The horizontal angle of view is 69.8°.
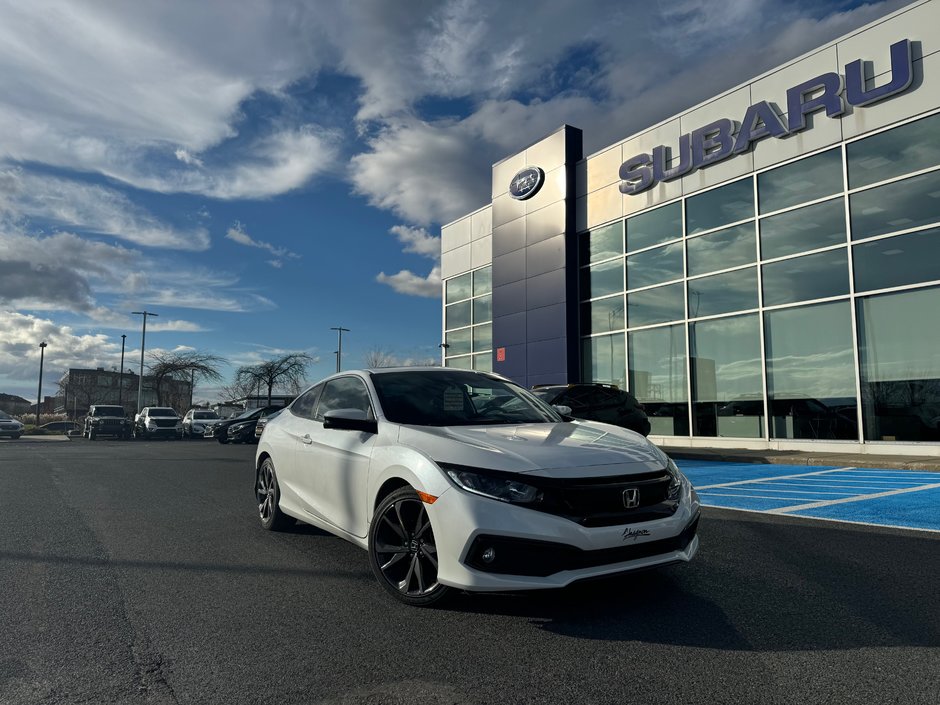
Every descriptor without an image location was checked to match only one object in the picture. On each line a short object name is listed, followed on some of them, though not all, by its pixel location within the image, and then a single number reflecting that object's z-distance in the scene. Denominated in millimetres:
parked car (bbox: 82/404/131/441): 31750
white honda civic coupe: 3439
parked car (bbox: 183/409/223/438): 34719
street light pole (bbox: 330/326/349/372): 56062
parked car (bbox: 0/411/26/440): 35656
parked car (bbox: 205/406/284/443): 25141
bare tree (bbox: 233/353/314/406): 56062
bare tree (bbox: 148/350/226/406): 56406
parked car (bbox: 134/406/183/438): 32312
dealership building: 13617
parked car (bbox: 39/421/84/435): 49738
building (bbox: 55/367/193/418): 62281
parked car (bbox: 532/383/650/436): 13305
